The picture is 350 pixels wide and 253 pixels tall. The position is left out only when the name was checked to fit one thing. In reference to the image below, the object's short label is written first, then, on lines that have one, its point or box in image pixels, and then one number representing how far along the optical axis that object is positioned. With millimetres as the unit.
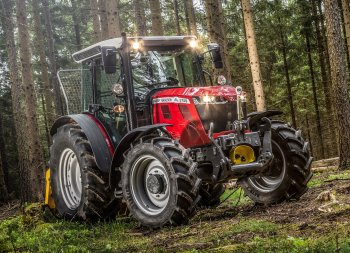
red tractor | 6699
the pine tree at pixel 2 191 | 20688
